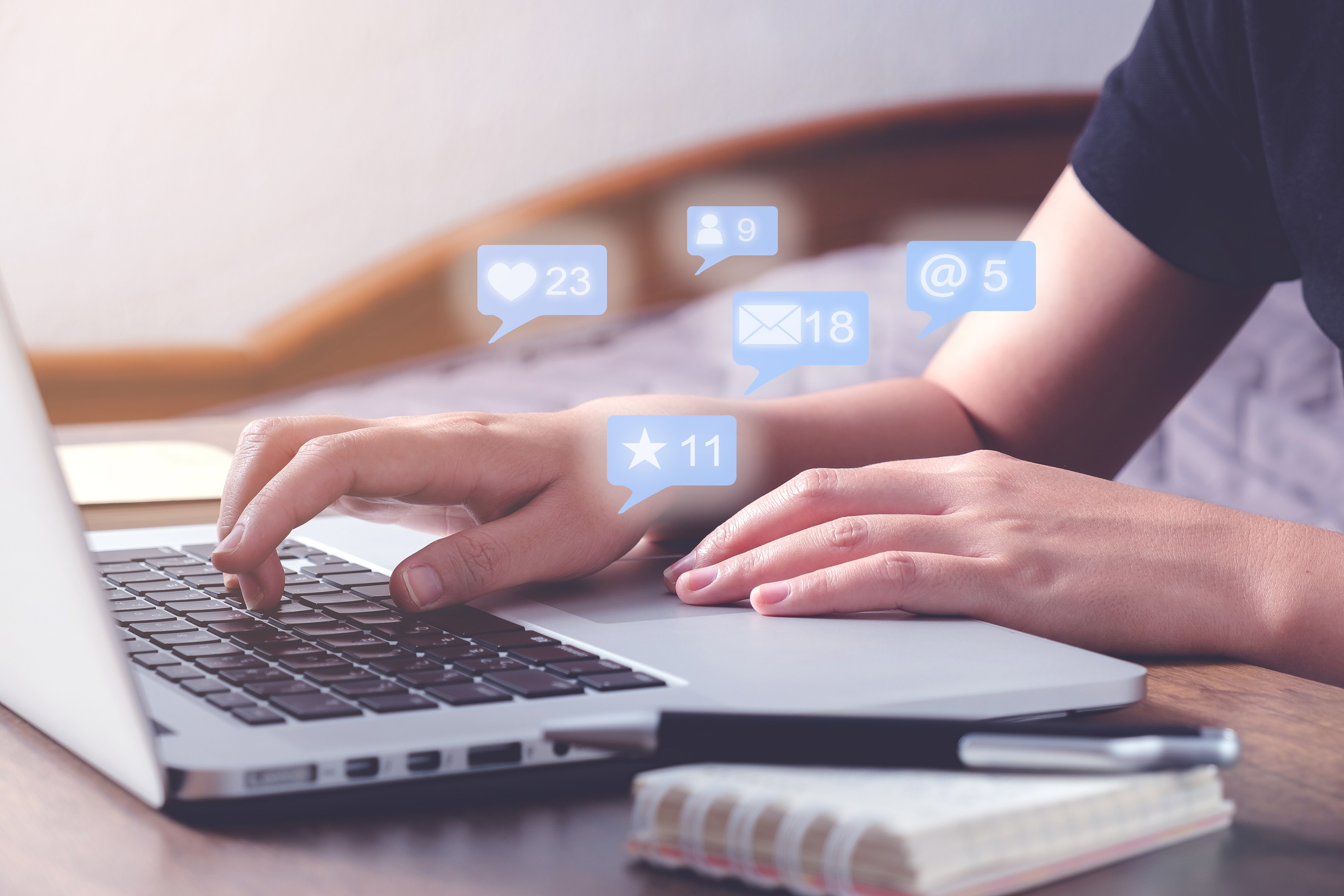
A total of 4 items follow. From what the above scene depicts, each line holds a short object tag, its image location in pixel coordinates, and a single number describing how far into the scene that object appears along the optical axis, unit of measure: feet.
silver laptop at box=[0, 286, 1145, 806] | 2.17
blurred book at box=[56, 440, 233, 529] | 4.11
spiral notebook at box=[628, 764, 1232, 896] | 2.03
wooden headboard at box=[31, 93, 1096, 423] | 8.89
